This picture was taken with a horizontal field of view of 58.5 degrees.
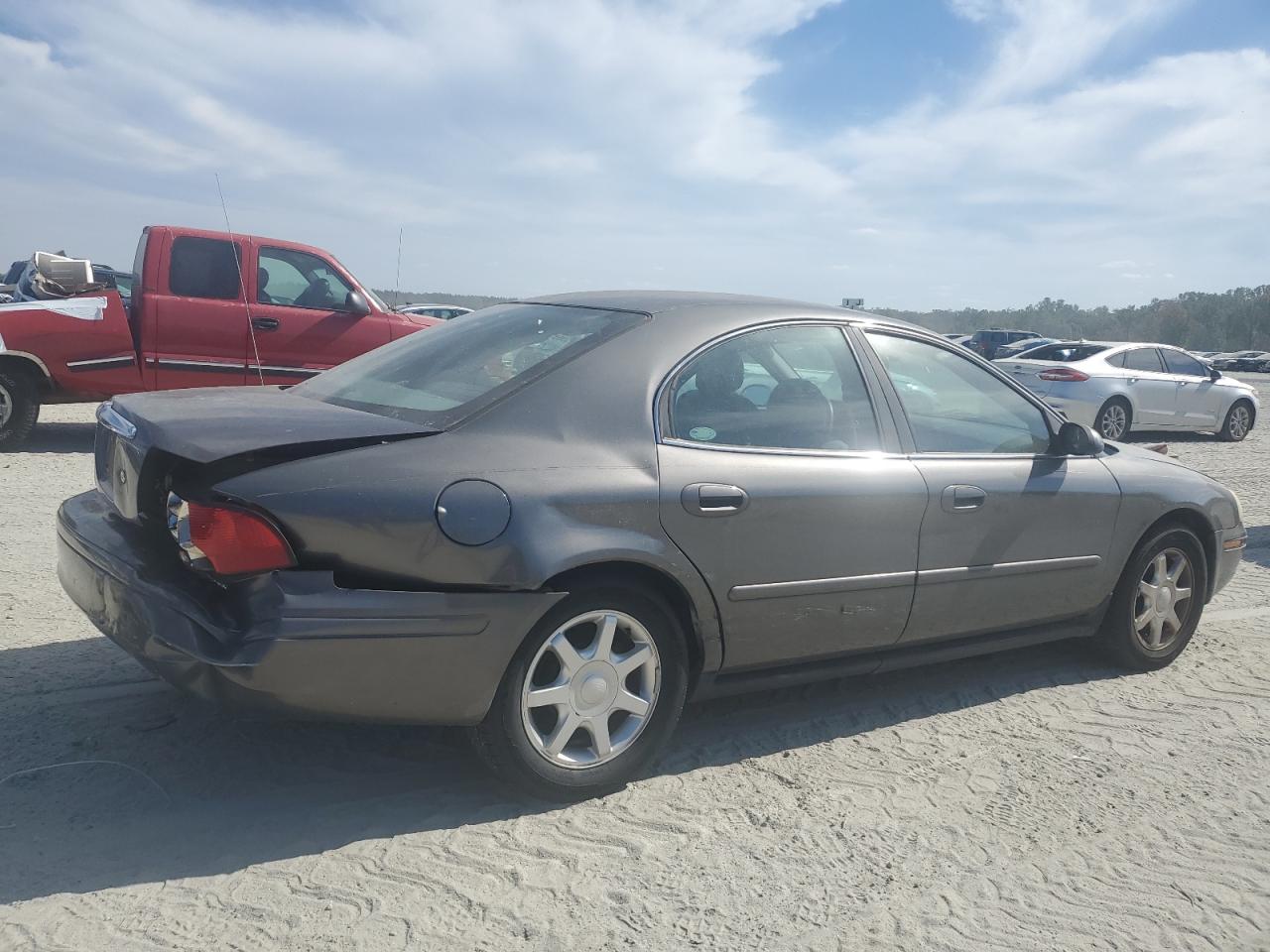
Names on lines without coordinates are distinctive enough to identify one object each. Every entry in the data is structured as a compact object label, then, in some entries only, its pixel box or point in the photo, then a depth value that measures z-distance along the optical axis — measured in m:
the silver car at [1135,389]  15.30
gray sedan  2.98
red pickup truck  9.73
